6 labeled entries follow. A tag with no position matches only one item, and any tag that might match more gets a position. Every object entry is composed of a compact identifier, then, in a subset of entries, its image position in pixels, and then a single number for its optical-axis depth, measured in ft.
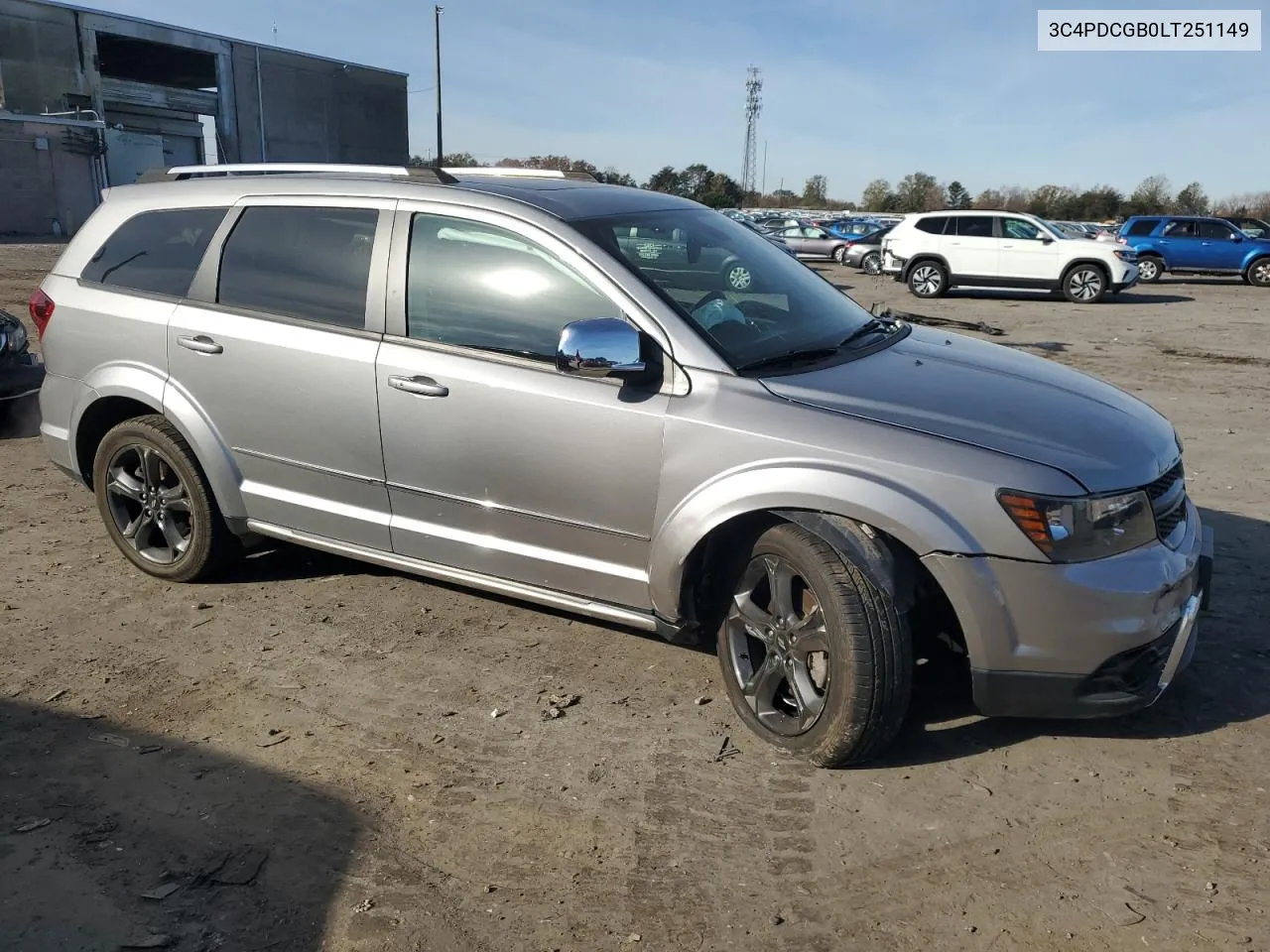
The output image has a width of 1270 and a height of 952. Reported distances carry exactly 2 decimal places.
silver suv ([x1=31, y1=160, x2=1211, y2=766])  10.18
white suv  66.80
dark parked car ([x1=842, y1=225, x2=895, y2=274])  86.57
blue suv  84.26
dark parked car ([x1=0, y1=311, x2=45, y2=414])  24.70
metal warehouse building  119.03
